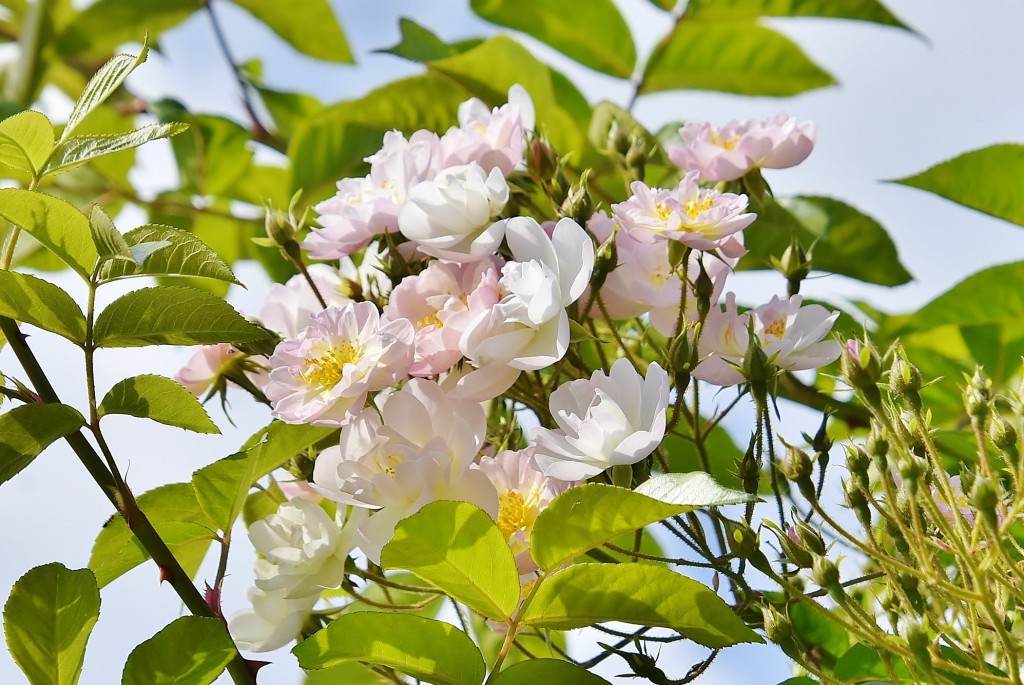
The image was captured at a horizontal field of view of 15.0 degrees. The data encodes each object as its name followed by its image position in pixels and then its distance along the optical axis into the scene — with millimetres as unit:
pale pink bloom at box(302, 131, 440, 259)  1105
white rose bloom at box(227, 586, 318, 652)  1090
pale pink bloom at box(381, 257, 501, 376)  1057
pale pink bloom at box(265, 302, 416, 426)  1053
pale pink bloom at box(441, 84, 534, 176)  1108
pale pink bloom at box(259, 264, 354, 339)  1148
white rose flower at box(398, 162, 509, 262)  1073
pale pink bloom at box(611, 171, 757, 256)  1072
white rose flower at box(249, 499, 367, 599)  1073
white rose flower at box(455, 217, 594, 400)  1045
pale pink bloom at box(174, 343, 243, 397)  1139
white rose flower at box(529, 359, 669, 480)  1035
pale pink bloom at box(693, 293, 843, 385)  1090
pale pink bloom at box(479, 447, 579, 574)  1058
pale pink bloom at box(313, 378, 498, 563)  1049
